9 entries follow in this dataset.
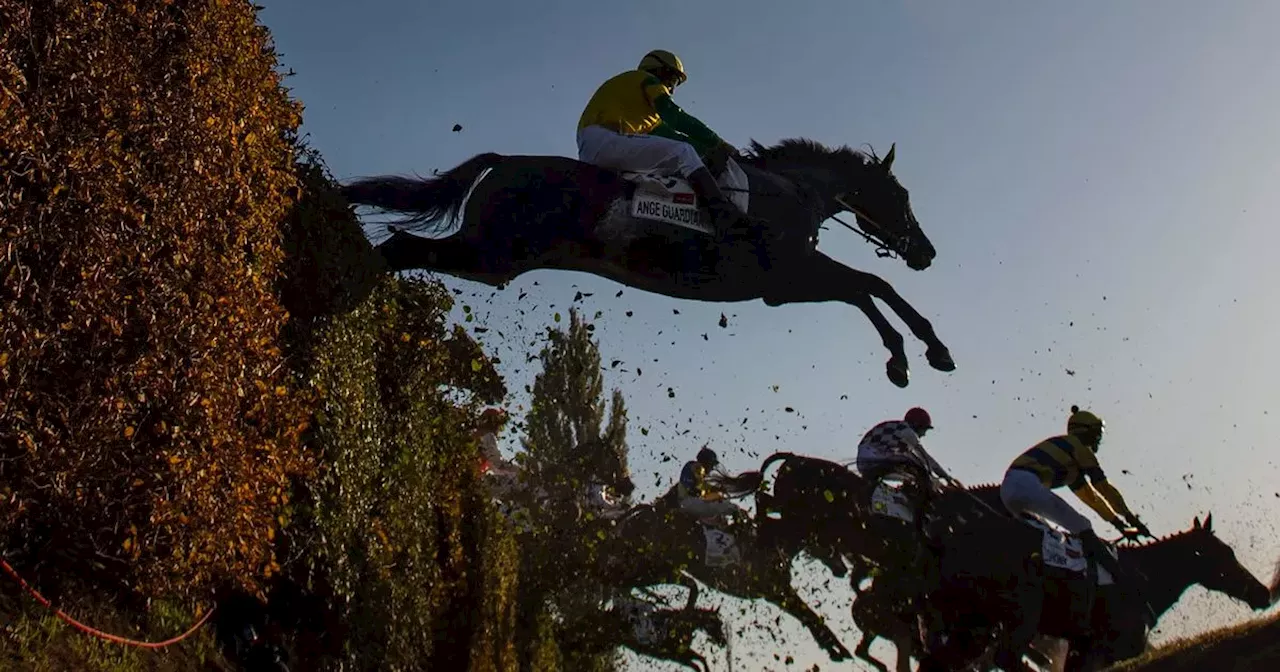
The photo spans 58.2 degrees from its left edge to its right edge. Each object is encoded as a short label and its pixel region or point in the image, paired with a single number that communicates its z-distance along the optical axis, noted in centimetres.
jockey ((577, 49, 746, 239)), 773
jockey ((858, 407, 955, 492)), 984
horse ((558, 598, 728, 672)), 1194
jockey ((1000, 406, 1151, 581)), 940
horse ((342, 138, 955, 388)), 729
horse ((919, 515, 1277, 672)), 923
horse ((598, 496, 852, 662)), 1182
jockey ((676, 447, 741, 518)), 1264
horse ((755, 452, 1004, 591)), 982
